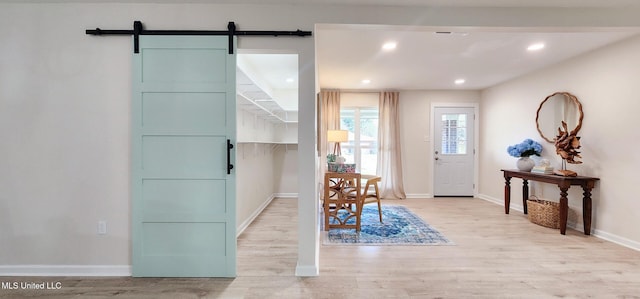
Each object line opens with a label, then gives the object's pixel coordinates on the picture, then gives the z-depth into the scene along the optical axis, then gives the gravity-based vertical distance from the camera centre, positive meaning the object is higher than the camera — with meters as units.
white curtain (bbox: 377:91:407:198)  5.63 +0.11
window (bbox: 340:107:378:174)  5.76 +0.27
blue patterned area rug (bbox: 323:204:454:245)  3.10 -1.09
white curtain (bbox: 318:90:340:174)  5.52 +0.69
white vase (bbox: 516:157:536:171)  4.08 -0.25
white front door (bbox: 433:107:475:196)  5.77 -0.19
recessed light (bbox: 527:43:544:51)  3.23 +1.25
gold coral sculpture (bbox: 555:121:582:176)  3.44 +0.01
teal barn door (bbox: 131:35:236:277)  2.21 -0.07
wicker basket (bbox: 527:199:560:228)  3.58 -0.90
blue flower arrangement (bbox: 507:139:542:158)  4.09 -0.02
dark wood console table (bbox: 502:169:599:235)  3.29 -0.55
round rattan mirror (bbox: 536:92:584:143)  3.66 +0.49
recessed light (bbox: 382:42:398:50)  3.16 +1.24
